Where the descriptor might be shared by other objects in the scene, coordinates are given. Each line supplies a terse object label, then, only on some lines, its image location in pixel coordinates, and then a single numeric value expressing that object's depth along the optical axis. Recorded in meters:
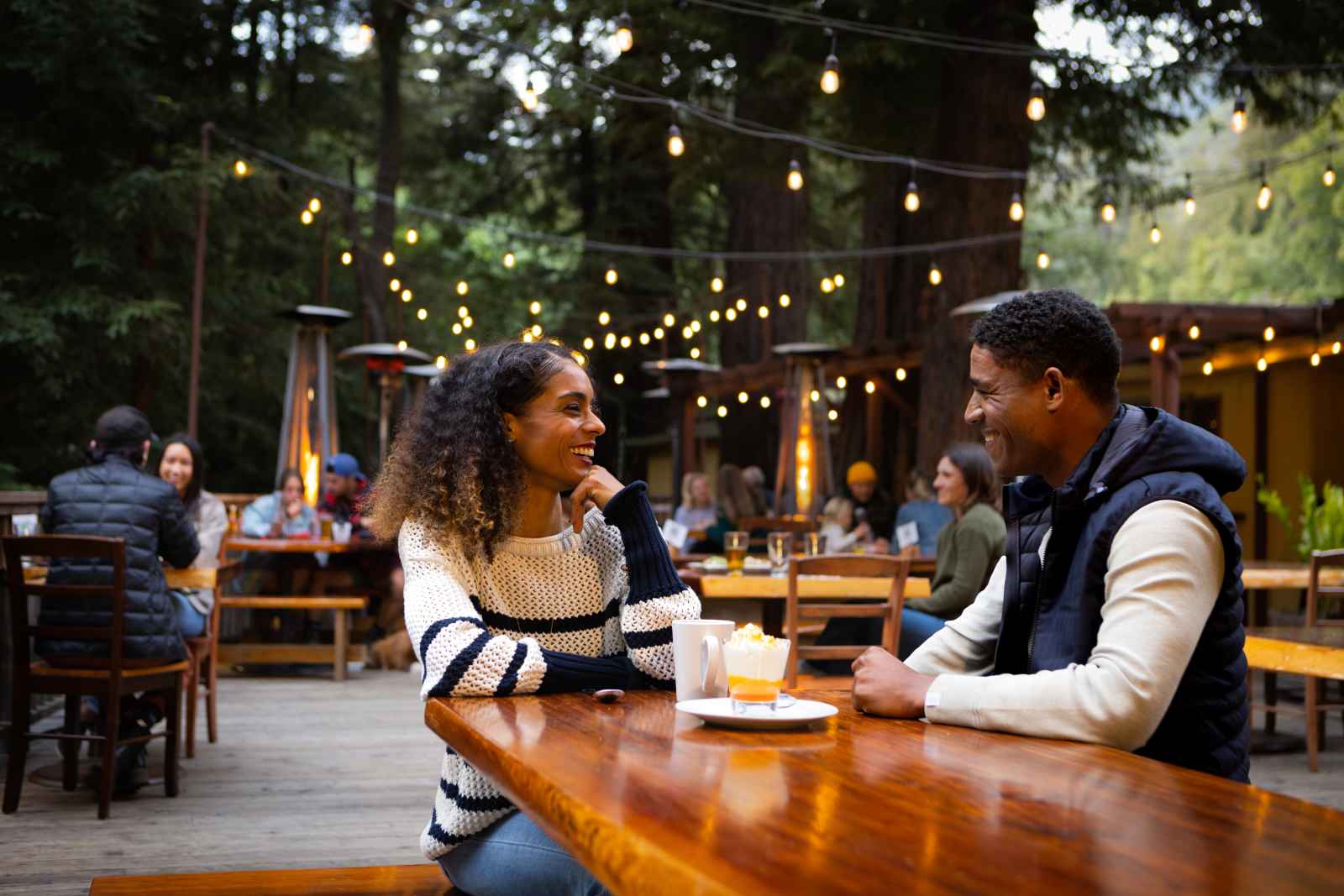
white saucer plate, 2.26
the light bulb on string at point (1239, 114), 10.10
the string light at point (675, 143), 10.19
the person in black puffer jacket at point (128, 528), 5.65
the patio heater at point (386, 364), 13.93
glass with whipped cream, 2.37
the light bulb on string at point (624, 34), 8.35
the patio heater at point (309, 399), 12.41
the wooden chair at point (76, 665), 5.34
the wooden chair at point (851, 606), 5.71
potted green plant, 10.34
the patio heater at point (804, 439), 12.74
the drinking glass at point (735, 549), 7.38
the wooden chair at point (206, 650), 6.30
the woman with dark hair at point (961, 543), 6.51
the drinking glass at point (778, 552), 7.55
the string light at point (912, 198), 10.94
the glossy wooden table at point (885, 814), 1.38
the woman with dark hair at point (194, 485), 7.58
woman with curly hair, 2.62
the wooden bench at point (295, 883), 2.79
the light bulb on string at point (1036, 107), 9.91
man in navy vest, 2.15
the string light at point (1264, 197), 10.71
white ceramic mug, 2.49
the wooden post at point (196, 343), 12.20
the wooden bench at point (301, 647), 10.27
